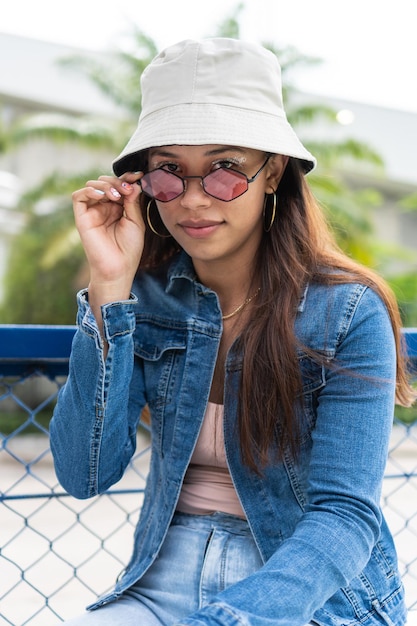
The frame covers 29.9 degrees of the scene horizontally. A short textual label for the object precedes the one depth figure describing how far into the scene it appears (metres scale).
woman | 1.71
